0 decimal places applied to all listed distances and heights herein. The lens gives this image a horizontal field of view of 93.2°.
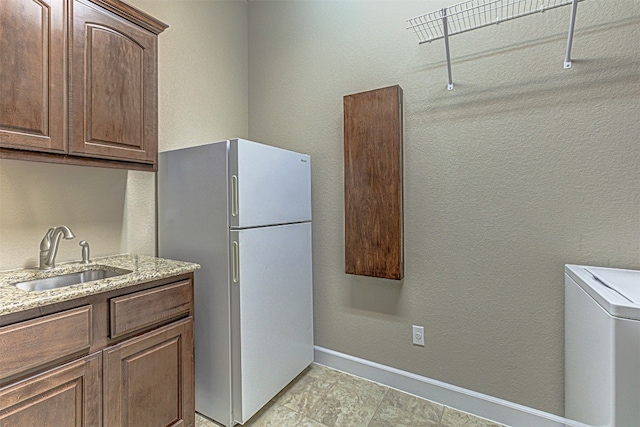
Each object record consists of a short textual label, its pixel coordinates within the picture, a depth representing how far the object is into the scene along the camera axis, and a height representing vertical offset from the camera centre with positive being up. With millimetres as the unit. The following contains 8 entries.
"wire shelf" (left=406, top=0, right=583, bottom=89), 1555 +1112
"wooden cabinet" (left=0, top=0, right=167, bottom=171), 1184 +597
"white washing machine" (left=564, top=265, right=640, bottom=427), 892 -463
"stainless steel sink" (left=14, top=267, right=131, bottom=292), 1345 -305
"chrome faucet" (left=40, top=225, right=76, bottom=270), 1451 -140
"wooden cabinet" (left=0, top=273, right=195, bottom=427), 993 -566
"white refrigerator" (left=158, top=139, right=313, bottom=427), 1635 -251
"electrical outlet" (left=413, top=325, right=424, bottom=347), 1922 -779
